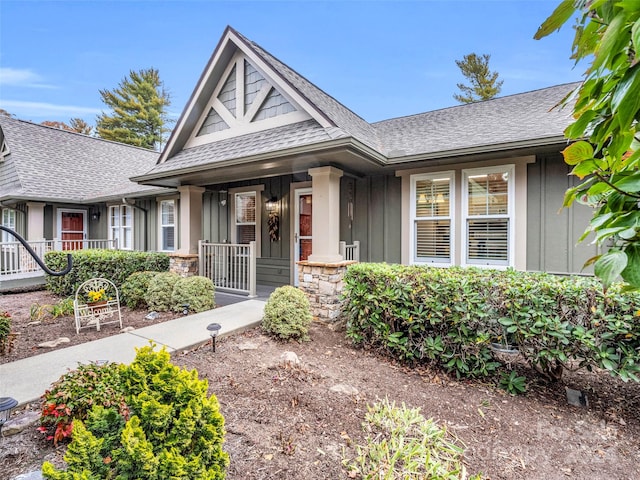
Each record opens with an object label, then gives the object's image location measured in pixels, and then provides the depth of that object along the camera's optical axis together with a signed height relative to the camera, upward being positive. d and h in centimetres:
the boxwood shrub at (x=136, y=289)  649 -107
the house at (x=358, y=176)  527 +132
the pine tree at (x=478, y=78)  2094 +1087
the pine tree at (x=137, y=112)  2733 +1131
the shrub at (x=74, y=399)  230 -122
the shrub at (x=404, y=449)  216 -160
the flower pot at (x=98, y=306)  531 -116
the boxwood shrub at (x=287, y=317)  459 -117
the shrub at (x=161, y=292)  616 -107
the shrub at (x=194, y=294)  595 -107
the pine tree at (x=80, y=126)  2892 +1042
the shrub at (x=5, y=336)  409 -129
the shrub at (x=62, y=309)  591 -137
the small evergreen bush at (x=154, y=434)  148 -100
